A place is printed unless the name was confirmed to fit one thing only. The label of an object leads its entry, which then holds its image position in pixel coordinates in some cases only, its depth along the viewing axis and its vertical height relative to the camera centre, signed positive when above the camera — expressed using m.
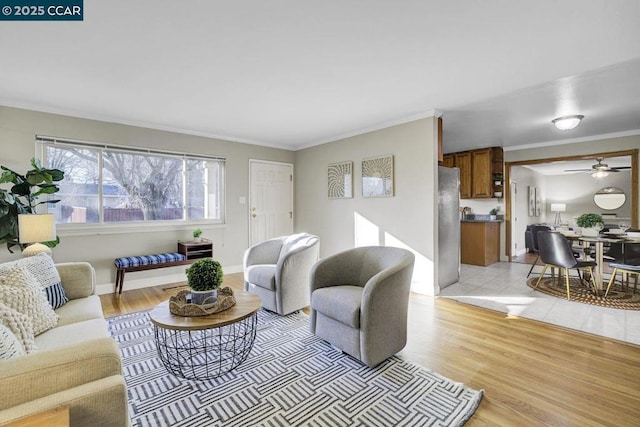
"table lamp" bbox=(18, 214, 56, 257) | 2.69 -0.14
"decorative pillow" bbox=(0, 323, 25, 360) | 1.06 -0.48
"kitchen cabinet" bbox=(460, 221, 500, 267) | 5.75 -0.63
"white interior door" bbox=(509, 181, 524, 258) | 6.58 -0.19
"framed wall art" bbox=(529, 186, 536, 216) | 8.13 +0.25
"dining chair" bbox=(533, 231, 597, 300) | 3.87 -0.59
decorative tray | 1.94 -0.62
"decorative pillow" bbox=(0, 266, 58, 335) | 1.63 -0.47
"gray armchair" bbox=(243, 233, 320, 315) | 3.04 -0.68
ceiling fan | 6.22 +0.85
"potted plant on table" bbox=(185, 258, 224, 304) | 2.04 -0.47
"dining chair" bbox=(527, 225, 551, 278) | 5.31 -0.41
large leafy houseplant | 3.04 +0.23
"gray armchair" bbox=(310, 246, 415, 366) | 2.08 -0.66
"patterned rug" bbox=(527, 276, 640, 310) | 3.47 -1.08
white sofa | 0.92 -0.57
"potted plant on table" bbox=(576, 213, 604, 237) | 4.08 -0.20
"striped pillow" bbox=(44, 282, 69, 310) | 2.12 -0.59
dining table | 3.75 -0.47
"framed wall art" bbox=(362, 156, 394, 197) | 4.38 +0.53
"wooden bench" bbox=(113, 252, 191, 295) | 3.88 -0.66
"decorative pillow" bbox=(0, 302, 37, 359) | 1.32 -0.51
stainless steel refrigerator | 4.14 -0.22
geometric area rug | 1.65 -1.13
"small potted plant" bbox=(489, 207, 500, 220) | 6.12 -0.07
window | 3.85 +0.44
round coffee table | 1.85 -1.07
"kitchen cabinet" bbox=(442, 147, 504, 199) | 5.91 +0.79
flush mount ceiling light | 3.80 +1.14
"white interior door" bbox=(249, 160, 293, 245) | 5.48 +0.25
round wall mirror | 8.51 +0.33
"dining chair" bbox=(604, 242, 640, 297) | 3.54 -0.68
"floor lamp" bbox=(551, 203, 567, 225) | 9.07 +0.06
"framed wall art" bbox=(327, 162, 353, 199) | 5.02 +0.55
